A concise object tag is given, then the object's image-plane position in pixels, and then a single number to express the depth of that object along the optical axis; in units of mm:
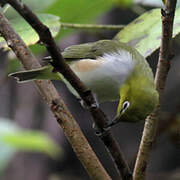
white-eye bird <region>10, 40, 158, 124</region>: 3770
